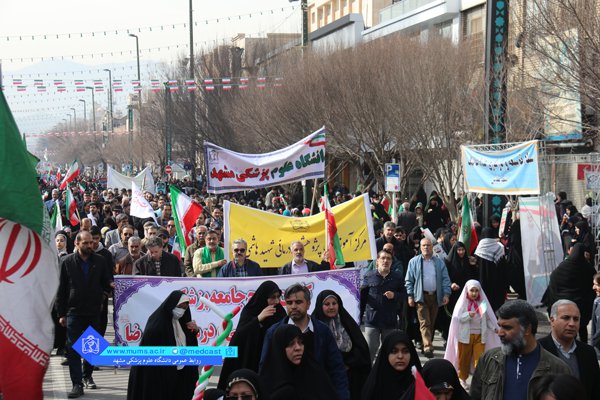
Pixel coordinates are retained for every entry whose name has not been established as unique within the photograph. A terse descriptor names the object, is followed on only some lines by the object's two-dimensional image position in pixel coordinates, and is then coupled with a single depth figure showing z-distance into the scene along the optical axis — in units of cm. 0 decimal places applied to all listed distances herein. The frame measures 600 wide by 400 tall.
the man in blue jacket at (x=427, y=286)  1214
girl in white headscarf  1059
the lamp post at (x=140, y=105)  5910
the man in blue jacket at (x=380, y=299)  1090
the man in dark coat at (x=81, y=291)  1006
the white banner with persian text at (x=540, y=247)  1423
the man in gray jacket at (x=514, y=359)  571
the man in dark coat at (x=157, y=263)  1107
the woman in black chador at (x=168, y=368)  721
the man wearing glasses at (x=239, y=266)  1074
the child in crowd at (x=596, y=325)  973
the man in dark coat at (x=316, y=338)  696
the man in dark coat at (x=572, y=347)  611
